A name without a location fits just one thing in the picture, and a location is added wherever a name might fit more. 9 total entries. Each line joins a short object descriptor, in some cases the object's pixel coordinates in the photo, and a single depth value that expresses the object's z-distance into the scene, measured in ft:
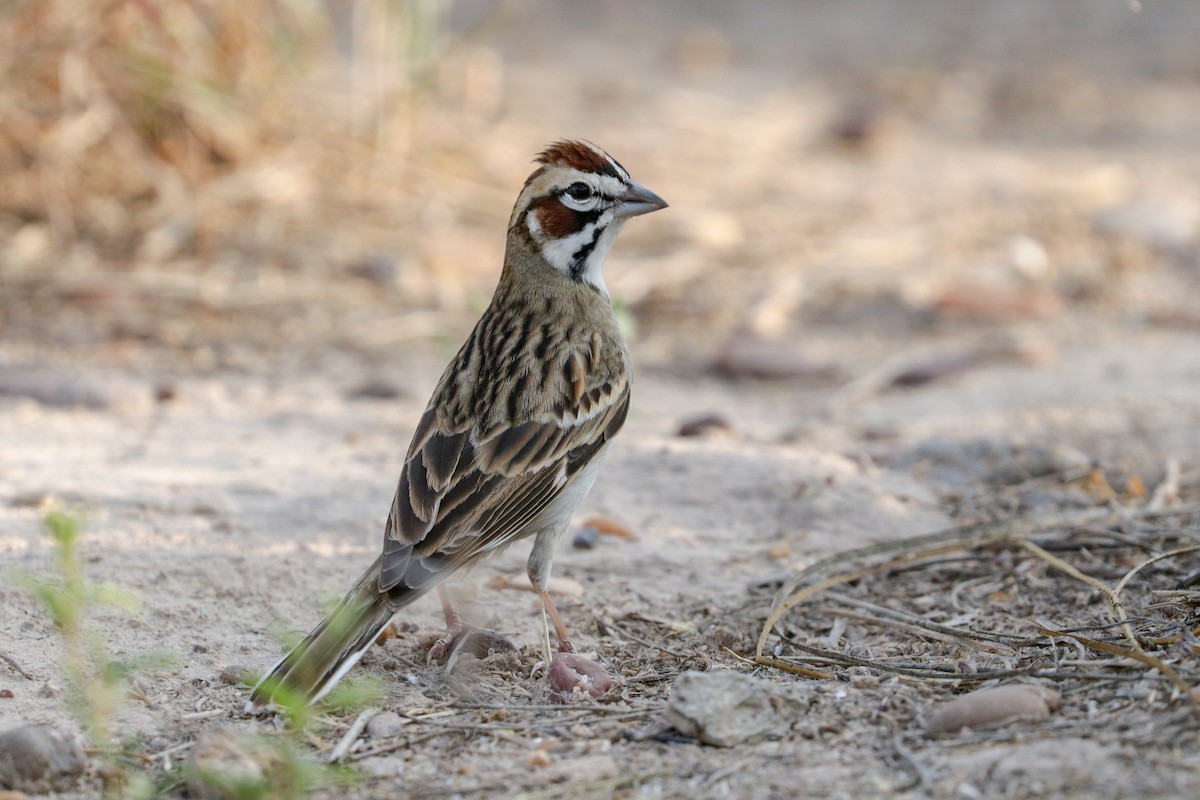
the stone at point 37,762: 20.72
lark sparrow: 24.66
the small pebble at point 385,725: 23.02
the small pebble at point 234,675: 24.89
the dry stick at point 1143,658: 20.64
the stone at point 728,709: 21.53
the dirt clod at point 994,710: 21.33
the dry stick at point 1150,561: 26.15
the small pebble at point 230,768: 19.97
